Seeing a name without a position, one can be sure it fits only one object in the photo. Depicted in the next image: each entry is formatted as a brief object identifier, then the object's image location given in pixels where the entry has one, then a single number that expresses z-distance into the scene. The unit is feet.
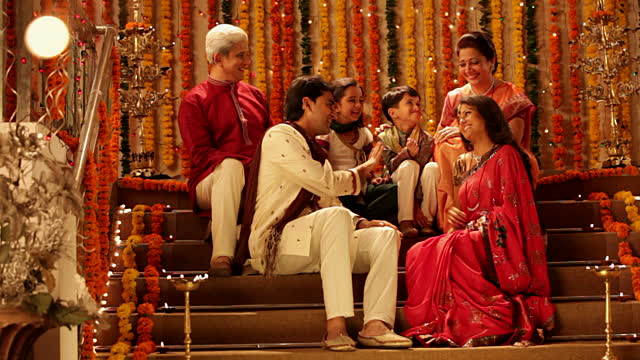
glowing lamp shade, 27.21
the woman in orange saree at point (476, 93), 40.27
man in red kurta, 38.03
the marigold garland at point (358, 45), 59.49
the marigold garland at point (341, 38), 59.31
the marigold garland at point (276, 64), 58.39
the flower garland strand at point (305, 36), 59.13
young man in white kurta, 32.92
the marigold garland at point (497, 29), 59.03
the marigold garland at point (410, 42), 59.13
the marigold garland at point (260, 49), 58.81
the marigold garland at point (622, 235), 36.80
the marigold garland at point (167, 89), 57.94
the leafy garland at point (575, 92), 57.94
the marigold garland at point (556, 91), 57.94
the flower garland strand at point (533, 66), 58.17
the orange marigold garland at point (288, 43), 59.17
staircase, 32.42
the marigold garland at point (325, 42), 59.40
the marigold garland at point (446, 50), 58.94
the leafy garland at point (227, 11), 59.22
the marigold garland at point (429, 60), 58.90
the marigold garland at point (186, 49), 58.17
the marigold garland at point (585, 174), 45.45
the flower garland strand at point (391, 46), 59.35
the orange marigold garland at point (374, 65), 58.99
